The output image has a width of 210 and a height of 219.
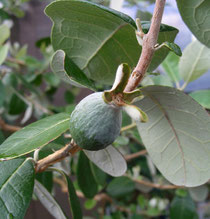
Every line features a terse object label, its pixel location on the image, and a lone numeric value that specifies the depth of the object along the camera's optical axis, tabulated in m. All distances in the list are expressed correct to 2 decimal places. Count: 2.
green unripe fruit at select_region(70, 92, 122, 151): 0.15
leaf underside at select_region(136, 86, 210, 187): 0.18
